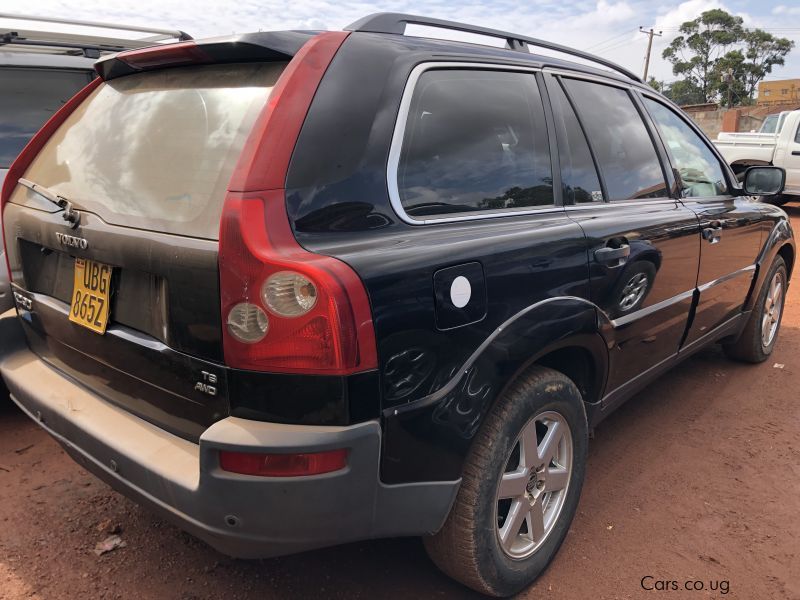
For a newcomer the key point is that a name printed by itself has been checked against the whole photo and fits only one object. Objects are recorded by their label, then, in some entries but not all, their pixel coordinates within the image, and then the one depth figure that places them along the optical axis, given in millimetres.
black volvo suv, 1581
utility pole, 46219
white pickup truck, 11844
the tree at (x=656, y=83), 52662
